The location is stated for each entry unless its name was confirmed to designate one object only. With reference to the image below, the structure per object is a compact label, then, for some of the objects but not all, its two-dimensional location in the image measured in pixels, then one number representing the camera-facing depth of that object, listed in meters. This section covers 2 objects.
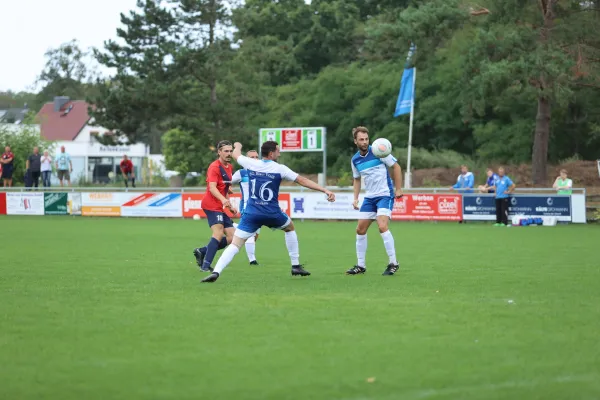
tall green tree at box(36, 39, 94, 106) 121.06
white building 103.88
